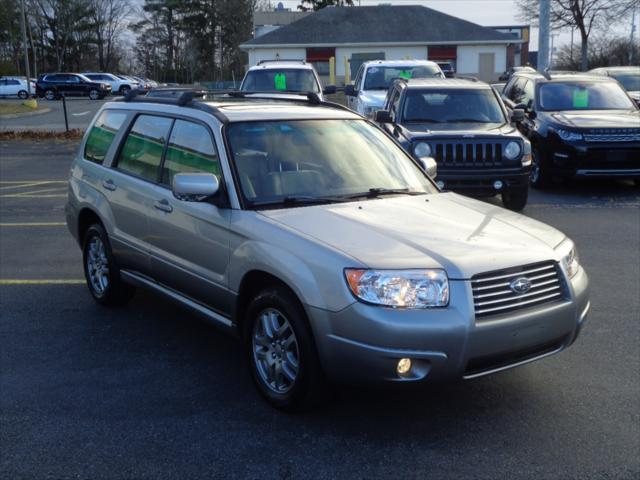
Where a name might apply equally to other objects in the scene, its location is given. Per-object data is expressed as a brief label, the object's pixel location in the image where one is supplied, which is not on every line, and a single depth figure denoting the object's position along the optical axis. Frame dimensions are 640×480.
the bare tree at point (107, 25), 84.56
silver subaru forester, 3.99
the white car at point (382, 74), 17.77
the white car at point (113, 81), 56.62
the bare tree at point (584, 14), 47.36
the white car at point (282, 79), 17.44
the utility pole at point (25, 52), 42.12
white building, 50.75
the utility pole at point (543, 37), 24.55
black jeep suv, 10.62
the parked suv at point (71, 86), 51.59
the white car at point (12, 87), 52.94
